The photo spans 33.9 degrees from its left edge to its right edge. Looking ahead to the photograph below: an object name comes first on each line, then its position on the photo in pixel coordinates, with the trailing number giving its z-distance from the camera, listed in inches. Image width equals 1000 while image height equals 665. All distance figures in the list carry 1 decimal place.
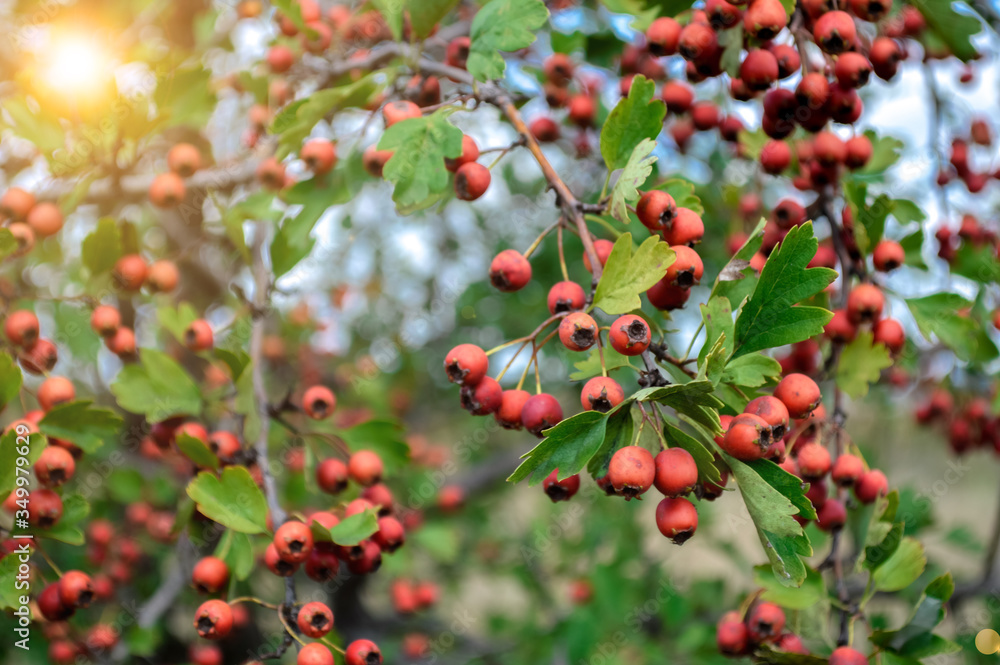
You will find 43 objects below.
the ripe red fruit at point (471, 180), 18.4
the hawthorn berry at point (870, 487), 19.2
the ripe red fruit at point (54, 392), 20.4
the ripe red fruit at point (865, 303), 19.7
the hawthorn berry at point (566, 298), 17.5
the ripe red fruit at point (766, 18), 18.1
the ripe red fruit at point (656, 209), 17.3
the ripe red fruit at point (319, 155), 21.0
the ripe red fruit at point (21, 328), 20.5
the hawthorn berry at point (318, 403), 21.2
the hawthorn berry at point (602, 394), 16.7
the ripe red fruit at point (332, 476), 21.0
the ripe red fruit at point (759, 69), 18.5
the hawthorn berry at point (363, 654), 18.5
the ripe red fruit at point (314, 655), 17.9
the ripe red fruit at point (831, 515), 19.1
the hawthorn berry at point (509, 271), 17.9
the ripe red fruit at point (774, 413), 16.5
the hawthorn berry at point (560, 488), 17.9
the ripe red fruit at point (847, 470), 19.0
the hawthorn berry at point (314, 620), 18.2
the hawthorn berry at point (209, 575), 19.1
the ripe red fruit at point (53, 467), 19.2
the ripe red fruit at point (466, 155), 18.5
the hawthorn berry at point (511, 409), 17.9
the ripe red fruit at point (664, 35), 19.3
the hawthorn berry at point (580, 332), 16.6
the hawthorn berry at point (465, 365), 17.7
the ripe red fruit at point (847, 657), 18.0
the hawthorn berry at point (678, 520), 16.7
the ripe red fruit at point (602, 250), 18.1
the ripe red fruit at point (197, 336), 21.2
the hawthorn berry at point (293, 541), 18.2
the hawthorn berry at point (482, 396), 17.8
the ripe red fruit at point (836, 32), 18.6
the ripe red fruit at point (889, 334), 19.8
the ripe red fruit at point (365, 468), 20.7
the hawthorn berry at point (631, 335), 16.4
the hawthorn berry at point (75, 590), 19.5
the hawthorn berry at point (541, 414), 17.4
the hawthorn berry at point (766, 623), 19.2
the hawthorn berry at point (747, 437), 16.3
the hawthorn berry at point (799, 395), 17.0
